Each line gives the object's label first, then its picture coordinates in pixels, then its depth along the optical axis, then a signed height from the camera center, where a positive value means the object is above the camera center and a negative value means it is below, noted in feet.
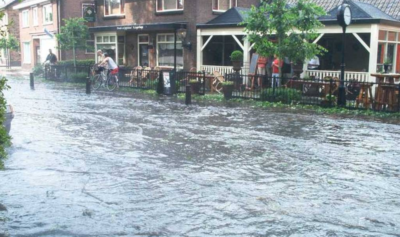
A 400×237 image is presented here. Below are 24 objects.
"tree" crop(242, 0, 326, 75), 54.08 +4.72
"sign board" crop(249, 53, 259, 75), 72.08 +0.31
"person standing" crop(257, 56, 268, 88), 72.00 +0.17
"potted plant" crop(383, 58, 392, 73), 55.44 +0.77
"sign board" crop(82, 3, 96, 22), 103.09 +11.33
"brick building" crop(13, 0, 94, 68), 113.80 +10.80
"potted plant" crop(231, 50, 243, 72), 68.44 +0.86
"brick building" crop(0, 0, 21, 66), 159.00 +9.49
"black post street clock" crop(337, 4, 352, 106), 50.37 +5.04
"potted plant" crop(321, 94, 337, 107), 51.44 -3.80
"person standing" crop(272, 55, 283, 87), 57.21 -0.25
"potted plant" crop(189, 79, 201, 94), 66.03 -2.90
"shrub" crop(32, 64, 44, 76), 111.43 -1.59
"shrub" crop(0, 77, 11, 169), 17.65 -2.48
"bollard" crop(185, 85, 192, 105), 55.88 -3.81
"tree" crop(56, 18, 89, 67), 98.12 +6.34
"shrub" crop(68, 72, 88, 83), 87.96 -2.49
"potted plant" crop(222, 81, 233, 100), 59.98 -3.04
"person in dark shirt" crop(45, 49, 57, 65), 101.49 +1.23
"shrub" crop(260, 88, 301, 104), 54.13 -3.41
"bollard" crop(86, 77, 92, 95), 69.46 -3.47
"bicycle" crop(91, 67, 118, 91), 77.00 -2.64
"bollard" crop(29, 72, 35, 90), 78.18 -3.00
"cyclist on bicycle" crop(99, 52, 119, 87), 75.00 -0.12
